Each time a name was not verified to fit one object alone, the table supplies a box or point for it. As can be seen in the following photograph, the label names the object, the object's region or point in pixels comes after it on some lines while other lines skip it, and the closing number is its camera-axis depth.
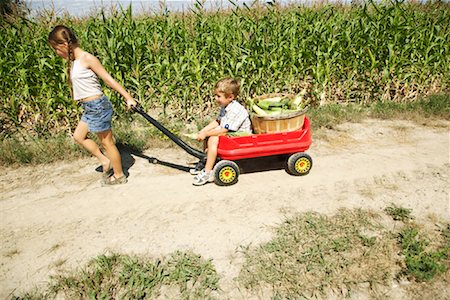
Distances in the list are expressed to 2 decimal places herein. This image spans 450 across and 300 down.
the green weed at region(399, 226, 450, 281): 2.72
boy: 3.94
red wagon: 3.99
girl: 3.40
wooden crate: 3.99
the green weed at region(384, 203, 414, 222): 3.46
